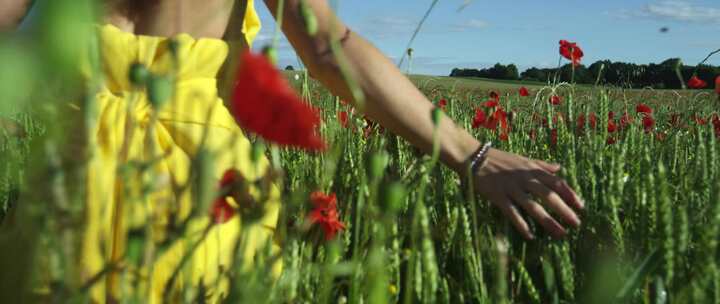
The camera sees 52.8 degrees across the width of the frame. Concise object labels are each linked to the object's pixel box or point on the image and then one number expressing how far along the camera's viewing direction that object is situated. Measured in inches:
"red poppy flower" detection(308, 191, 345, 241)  45.9
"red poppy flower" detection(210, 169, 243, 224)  23.5
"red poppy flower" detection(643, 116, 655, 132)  119.1
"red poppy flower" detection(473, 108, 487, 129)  86.3
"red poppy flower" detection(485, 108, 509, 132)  82.7
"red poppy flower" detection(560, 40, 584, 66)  118.7
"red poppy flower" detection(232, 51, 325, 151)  17.2
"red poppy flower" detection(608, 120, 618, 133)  105.2
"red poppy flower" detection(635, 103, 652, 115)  132.6
